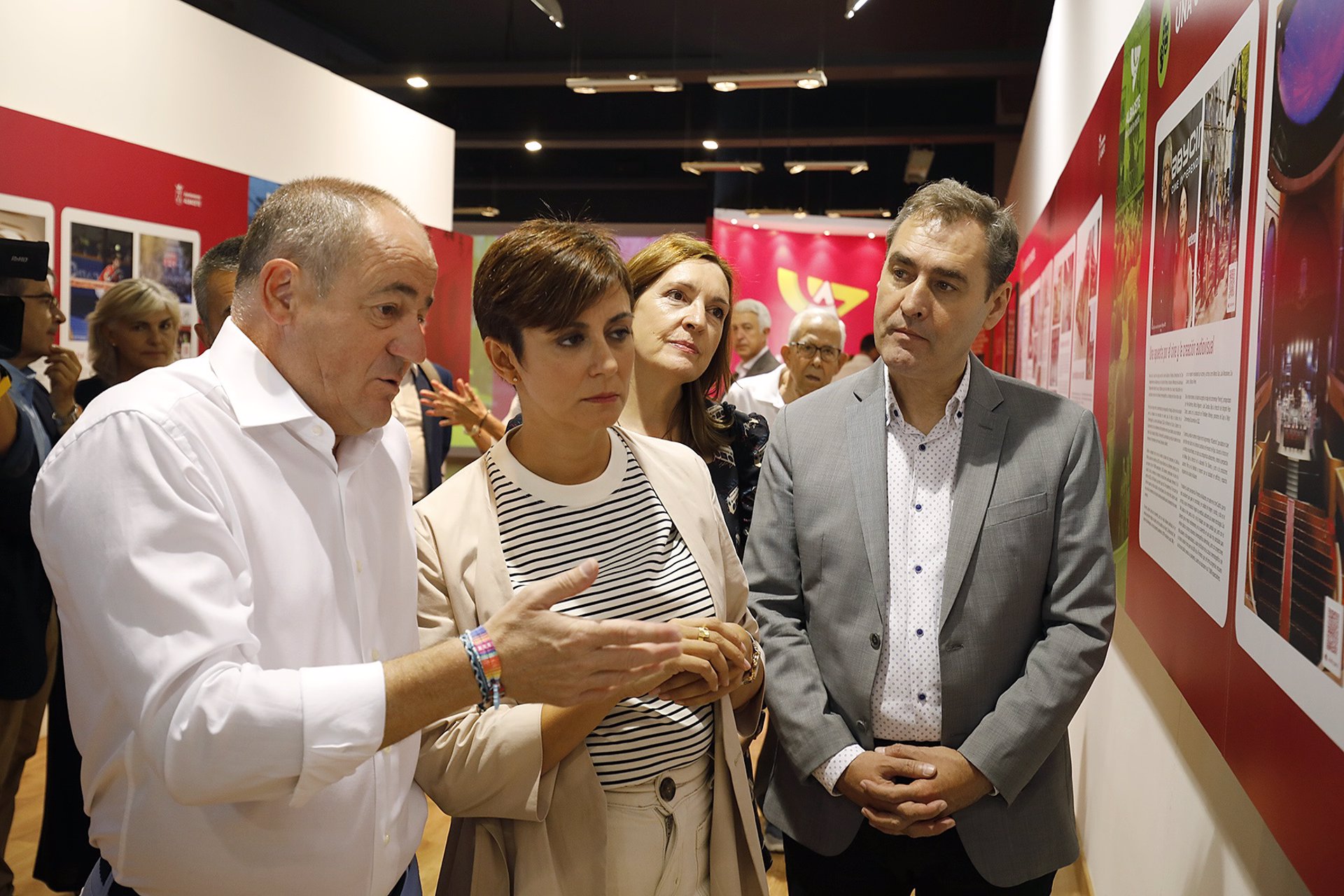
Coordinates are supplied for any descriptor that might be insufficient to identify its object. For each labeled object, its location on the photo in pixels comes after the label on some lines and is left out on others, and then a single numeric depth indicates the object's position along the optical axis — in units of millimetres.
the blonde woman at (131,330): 3426
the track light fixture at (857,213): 13912
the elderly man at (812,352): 4663
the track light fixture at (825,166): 10562
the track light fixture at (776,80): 7961
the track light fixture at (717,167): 10875
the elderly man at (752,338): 6969
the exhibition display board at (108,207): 4066
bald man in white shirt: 1115
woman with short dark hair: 1535
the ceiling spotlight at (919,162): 12750
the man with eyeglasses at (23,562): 2912
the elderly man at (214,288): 2654
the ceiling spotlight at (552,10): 6955
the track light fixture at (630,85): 8203
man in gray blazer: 1823
